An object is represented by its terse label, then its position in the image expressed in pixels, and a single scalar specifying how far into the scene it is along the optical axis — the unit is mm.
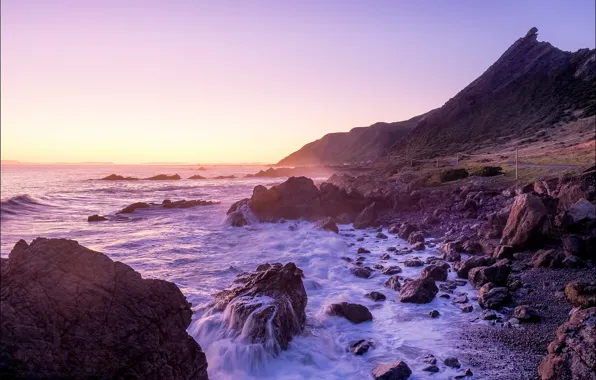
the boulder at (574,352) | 5969
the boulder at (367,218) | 23203
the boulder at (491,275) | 11391
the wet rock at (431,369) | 7516
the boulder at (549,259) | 11875
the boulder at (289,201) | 26794
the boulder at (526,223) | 13641
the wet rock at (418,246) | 16656
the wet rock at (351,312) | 10037
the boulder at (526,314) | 9016
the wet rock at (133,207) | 32375
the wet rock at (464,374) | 7258
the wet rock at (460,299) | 10646
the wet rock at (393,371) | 7293
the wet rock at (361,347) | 8469
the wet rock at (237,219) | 25828
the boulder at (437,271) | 12380
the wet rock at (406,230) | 19192
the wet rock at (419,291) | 10922
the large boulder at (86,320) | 5215
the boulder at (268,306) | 8656
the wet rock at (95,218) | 27688
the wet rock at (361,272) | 13750
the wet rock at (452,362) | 7652
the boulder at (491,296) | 10020
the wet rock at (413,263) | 14406
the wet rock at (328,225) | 21688
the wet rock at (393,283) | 12178
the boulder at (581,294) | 8961
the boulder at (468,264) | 12586
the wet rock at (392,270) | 13784
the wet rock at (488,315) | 9461
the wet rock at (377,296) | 11375
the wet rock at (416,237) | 17625
